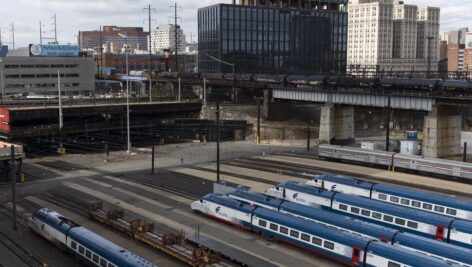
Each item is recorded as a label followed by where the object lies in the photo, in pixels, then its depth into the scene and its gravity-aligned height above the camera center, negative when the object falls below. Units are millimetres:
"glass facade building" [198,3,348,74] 138625 +16450
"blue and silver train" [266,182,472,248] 31188 -7993
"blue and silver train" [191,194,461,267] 26406 -8332
